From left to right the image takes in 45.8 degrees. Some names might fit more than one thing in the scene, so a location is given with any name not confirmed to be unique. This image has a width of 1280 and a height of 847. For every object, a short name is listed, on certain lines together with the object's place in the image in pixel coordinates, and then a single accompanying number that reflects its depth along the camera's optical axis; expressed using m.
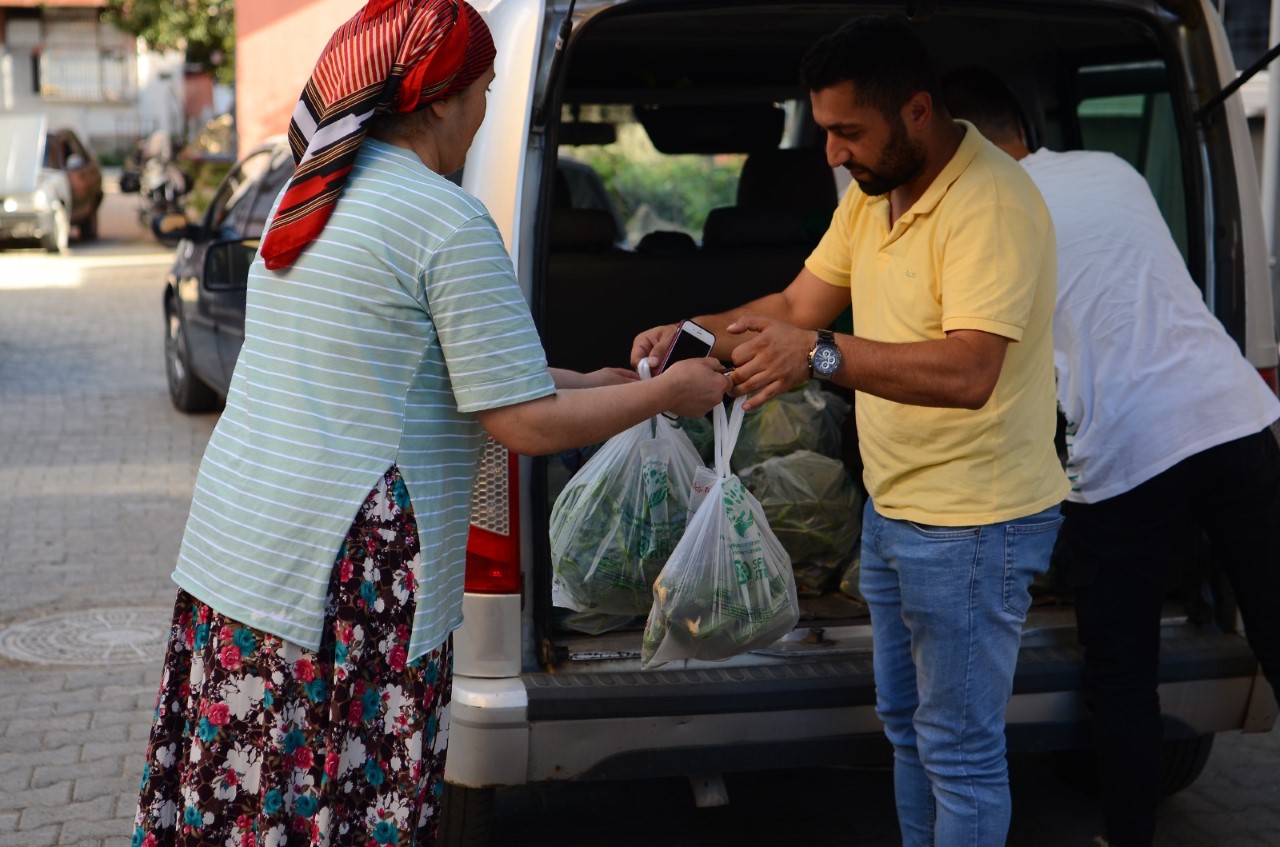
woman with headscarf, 2.21
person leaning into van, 3.38
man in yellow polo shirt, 2.71
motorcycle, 16.16
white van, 3.18
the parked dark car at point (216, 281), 7.16
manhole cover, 5.36
